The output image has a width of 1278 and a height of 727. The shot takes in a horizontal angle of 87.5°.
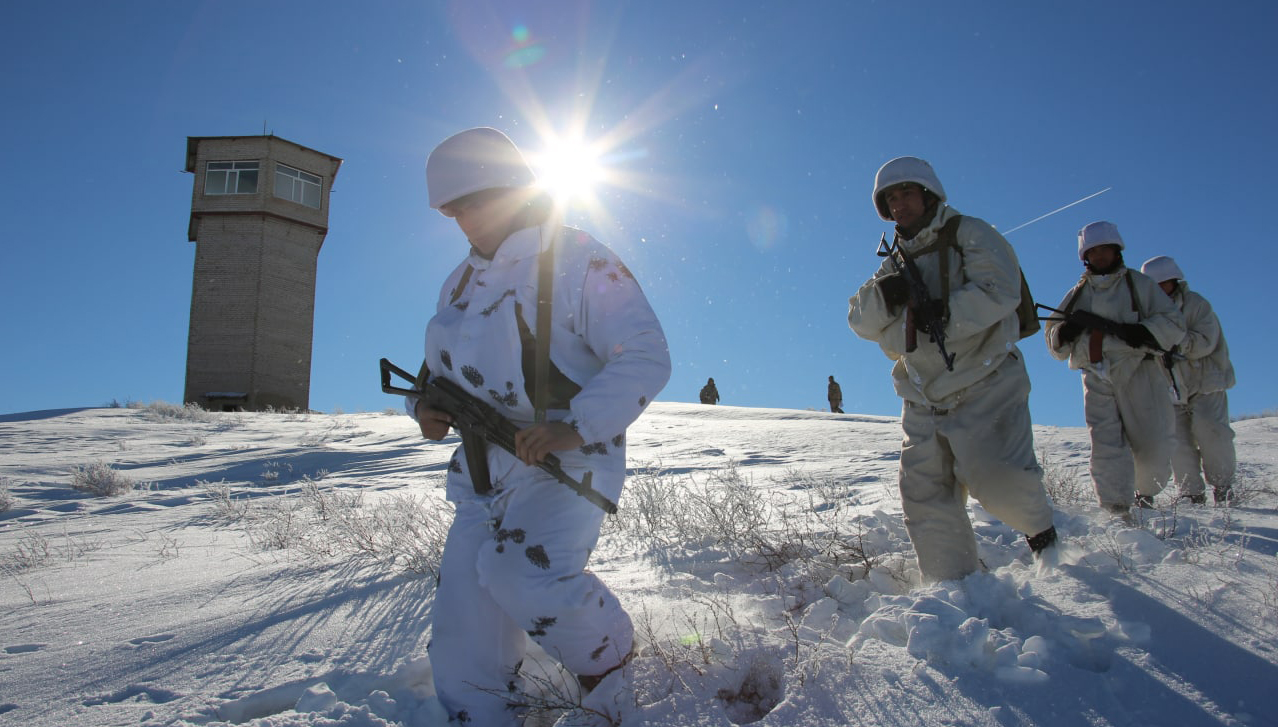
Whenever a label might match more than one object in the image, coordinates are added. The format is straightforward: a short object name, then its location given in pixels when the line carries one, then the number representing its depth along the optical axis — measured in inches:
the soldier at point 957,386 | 102.6
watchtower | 927.7
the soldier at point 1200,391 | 200.5
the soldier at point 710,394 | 988.6
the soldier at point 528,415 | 75.2
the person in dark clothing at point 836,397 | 936.9
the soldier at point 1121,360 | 165.2
